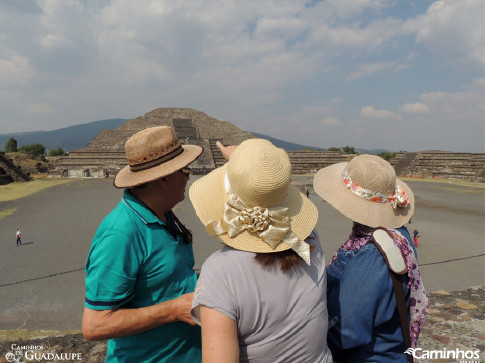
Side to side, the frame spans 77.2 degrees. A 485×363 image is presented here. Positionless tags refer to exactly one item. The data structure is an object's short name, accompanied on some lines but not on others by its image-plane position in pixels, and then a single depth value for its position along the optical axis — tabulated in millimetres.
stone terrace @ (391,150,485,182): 27047
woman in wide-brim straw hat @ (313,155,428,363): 1309
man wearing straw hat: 1228
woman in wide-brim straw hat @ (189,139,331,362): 928
